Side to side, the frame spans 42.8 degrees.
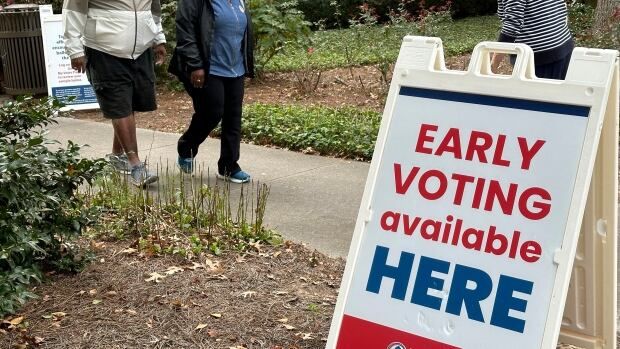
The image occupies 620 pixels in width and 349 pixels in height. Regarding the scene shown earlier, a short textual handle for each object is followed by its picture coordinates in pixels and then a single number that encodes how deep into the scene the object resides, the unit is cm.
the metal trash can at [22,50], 1019
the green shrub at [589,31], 879
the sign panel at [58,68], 977
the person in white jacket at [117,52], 579
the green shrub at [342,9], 2148
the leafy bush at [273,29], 1095
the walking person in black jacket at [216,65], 565
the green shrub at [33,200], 328
